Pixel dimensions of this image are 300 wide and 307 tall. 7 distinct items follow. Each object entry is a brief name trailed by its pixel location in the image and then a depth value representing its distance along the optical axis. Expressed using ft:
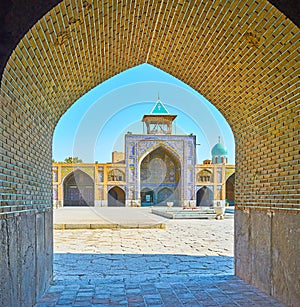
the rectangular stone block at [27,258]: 10.75
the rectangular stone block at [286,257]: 11.44
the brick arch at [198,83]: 10.71
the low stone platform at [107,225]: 36.81
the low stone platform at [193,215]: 53.83
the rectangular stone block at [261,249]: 13.37
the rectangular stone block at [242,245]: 15.21
